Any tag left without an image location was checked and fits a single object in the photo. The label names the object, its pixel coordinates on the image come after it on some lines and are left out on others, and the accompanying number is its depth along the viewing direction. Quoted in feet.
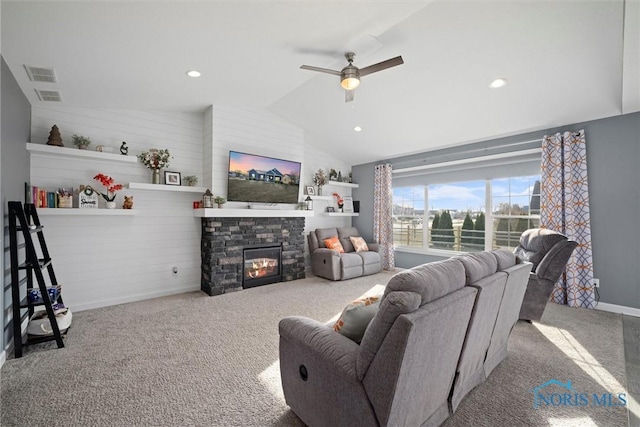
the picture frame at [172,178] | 13.70
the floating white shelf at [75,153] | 10.51
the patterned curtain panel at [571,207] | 12.50
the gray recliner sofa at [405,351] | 4.02
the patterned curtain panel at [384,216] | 20.38
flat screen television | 14.90
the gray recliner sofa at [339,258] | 17.25
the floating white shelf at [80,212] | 10.59
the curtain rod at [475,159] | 14.64
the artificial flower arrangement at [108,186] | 12.04
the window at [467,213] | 15.67
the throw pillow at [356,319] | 5.16
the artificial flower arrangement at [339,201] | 22.07
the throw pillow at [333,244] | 18.81
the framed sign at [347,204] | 22.84
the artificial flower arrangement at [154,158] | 13.28
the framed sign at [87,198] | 11.50
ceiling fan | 8.72
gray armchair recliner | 10.33
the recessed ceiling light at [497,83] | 10.93
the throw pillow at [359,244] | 19.70
